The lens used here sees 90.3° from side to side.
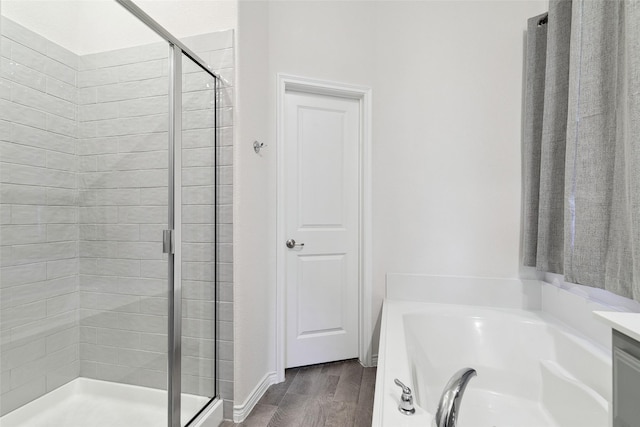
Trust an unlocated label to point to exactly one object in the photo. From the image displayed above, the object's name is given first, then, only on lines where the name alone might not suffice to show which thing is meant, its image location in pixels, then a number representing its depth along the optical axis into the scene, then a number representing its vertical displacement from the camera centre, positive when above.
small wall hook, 1.87 +0.35
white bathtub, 1.38 -0.81
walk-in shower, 1.42 -0.10
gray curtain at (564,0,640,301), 1.23 +0.26
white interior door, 2.27 -0.15
